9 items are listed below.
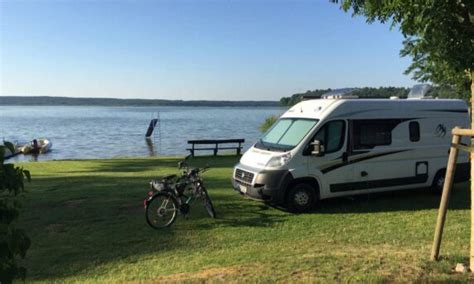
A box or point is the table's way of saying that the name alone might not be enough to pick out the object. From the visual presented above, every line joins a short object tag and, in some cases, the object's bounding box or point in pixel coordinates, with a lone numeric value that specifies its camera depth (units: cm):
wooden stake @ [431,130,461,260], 536
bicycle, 907
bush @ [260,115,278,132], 4102
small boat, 3803
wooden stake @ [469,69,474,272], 507
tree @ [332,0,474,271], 420
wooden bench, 2444
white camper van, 1003
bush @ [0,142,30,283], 321
